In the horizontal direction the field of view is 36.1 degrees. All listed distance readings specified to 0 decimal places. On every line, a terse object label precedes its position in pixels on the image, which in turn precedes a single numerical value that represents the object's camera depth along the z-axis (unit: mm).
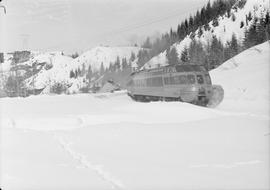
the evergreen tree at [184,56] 80569
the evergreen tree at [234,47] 81562
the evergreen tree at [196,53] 78194
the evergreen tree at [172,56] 86738
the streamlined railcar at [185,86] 29422
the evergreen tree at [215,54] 77938
